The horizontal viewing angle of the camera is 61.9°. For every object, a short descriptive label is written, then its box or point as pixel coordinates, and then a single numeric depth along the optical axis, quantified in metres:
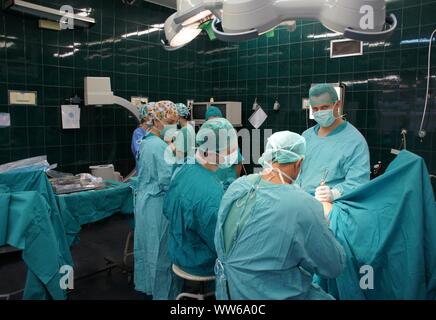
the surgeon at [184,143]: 2.51
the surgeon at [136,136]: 4.24
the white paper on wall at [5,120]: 3.70
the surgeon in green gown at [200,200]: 1.81
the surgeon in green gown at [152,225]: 2.64
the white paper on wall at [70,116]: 4.13
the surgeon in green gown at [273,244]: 1.34
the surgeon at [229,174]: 2.79
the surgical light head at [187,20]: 1.58
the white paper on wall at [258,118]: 5.01
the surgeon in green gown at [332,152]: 2.24
